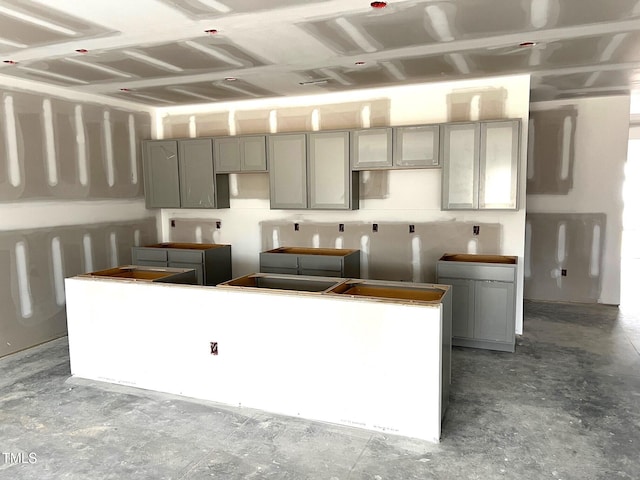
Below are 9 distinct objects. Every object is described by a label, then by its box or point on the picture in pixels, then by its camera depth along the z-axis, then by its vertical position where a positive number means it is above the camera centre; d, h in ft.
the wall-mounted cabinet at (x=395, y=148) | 14.85 +1.54
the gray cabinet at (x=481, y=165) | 14.05 +0.85
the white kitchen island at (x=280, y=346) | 8.71 -3.23
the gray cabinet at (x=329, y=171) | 16.02 +0.86
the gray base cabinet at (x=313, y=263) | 15.47 -2.36
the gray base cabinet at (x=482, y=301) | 13.34 -3.24
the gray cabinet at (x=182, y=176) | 17.94 +0.85
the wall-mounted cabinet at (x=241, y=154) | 17.12 +1.63
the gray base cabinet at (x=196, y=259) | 16.90 -2.32
